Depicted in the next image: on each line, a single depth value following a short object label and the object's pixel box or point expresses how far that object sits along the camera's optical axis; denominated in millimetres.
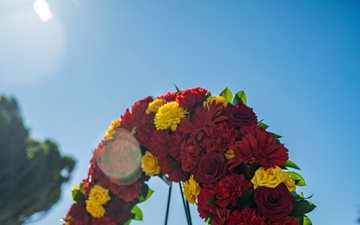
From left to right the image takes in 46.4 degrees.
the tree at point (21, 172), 10672
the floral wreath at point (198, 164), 1986
